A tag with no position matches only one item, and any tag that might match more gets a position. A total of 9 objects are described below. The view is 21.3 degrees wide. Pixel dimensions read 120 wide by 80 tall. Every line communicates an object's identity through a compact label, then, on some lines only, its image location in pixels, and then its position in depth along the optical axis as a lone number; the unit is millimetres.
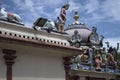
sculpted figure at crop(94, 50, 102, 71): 23422
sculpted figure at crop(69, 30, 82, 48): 23188
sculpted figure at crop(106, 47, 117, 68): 25220
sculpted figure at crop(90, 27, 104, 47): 25264
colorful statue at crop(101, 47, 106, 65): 24703
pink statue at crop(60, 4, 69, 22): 15095
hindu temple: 11555
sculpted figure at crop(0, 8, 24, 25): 12018
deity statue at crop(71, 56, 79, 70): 21330
